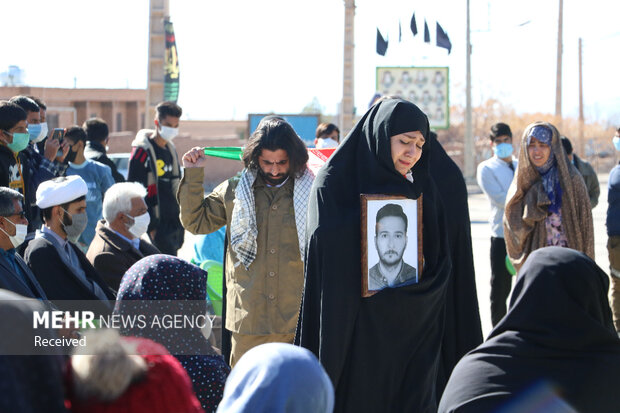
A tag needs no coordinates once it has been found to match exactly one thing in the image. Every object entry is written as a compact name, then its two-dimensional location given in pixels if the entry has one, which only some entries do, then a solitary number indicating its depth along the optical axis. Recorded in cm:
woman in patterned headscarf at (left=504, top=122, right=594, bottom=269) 602
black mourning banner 1789
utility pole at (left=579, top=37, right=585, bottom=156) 4984
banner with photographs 3391
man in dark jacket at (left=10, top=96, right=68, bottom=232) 613
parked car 2381
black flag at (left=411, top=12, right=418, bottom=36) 2956
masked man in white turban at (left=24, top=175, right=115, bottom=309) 440
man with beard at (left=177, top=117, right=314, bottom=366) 437
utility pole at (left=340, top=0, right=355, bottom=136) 2644
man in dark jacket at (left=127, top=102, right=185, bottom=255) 759
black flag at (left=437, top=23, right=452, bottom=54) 2939
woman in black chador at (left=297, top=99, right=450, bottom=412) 375
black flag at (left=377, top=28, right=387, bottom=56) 2959
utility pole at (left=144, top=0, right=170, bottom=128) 1764
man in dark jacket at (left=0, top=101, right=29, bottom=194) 589
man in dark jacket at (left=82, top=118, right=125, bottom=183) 804
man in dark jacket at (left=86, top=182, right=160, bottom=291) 495
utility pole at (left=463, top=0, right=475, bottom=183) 3105
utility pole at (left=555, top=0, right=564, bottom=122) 3922
